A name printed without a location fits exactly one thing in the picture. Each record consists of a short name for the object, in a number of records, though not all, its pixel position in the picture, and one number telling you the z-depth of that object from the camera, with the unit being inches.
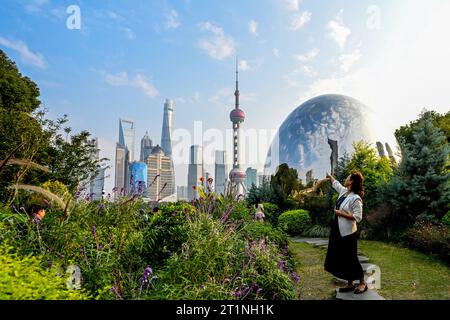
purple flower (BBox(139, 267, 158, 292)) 107.5
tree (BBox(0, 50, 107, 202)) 574.9
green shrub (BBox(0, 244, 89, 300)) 89.9
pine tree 423.5
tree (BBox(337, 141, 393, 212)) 514.9
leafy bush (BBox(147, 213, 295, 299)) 119.9
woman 184.1
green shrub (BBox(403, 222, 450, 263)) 304.2
